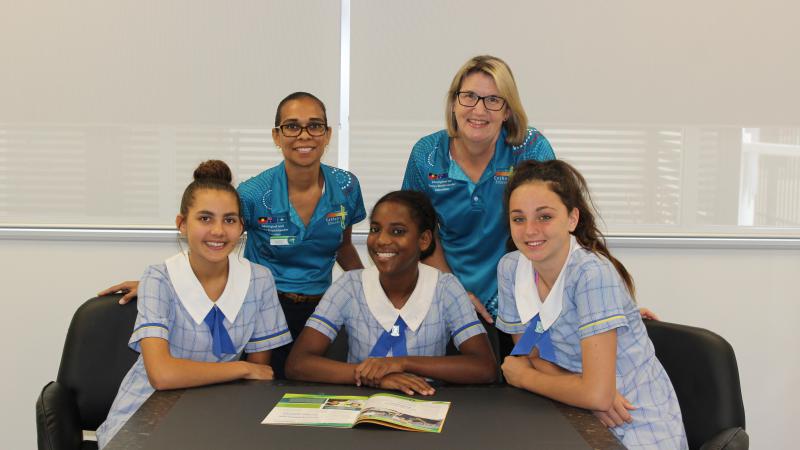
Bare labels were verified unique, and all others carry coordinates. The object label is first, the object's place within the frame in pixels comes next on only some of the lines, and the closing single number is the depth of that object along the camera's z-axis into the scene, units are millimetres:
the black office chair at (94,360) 2340
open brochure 1731
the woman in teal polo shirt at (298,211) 2611
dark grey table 1625
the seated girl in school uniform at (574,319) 1955
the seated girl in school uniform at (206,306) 2170
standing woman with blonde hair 2578
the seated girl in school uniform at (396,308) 2334
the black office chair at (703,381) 2096
